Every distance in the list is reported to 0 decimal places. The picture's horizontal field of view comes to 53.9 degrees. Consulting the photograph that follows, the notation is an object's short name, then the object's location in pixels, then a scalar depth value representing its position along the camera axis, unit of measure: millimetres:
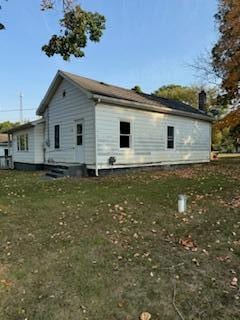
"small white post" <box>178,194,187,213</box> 5243
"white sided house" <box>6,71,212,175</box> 10794
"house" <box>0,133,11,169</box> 18259
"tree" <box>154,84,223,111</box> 33236
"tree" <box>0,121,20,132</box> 48126
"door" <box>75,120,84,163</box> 11358
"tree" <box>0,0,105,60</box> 6662
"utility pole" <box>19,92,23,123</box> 37955
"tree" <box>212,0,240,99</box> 12697
